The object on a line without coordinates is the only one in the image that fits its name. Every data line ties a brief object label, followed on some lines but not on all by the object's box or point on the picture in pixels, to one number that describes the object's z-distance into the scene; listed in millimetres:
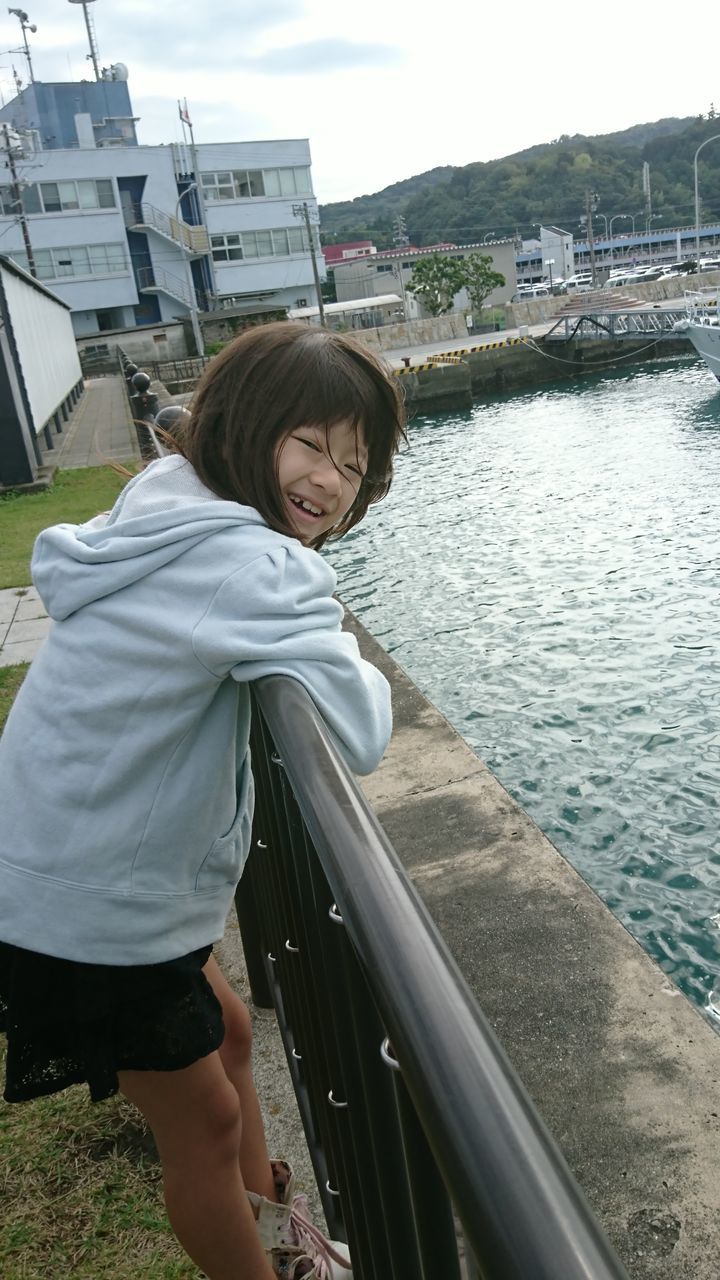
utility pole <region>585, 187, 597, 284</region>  70625
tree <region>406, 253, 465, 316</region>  59219
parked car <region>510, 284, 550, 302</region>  88875
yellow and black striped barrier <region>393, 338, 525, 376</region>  30188
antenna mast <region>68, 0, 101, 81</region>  72250
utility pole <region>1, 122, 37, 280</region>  36944
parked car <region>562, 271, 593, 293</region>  71025
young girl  1291
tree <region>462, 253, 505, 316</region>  60375
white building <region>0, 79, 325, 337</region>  53500
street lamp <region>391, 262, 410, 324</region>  62338
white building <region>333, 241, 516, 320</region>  80938
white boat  24844
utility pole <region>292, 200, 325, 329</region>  52469
